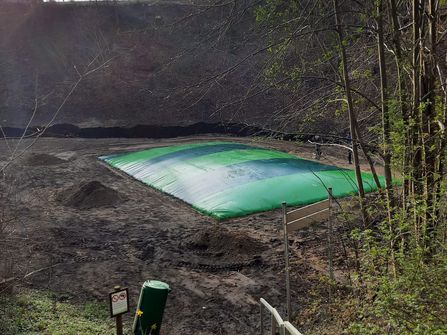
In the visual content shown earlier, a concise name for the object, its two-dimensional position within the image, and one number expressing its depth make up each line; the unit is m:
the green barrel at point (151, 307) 5.86
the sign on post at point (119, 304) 5.09
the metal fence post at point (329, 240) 6.65
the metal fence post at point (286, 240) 6.21
